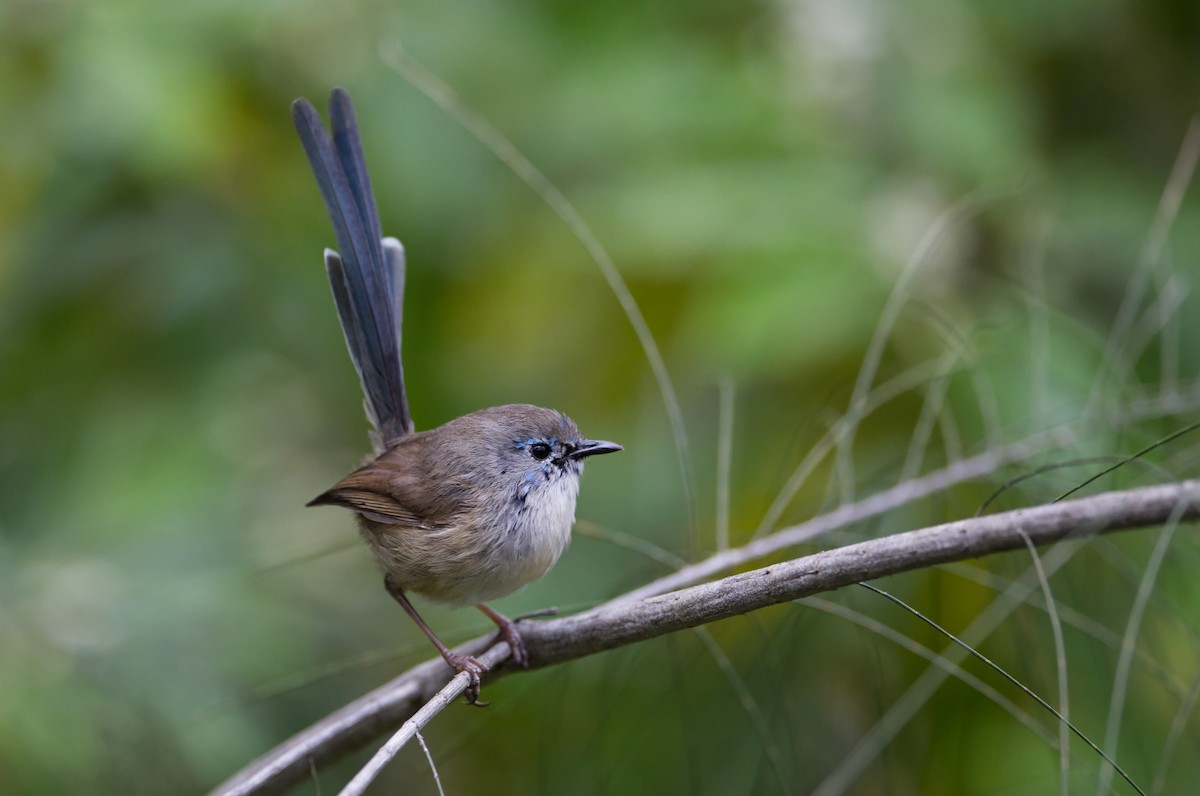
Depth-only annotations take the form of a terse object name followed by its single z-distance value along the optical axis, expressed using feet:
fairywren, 9.69
